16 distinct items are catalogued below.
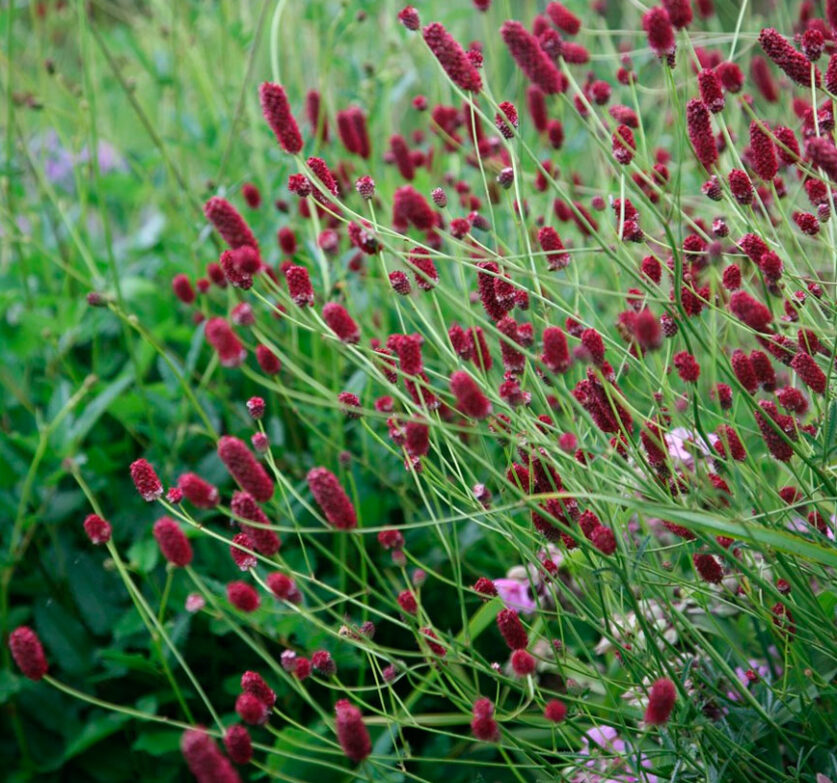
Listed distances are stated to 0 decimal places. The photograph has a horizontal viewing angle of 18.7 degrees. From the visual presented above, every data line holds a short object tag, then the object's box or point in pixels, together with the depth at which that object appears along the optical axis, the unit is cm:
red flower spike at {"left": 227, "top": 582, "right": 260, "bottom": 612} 86
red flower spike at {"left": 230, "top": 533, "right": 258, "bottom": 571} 89
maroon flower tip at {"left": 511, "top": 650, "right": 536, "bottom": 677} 86
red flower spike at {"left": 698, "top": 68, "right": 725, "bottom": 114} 91
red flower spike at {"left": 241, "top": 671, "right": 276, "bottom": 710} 87
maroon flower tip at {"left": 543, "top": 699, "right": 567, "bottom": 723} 85
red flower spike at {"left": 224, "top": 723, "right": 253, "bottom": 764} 85
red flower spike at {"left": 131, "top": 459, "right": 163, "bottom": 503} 89
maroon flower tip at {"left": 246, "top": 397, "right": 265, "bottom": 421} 91
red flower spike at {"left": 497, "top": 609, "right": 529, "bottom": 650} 89
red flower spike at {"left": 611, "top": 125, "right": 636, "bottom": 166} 91
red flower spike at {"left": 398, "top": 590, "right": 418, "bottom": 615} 89
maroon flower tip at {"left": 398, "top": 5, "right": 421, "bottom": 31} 92
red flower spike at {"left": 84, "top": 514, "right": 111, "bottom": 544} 90
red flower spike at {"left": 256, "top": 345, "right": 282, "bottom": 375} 95
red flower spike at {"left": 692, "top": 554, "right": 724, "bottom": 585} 89
